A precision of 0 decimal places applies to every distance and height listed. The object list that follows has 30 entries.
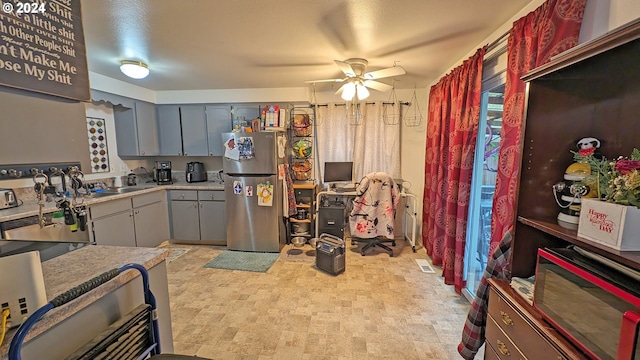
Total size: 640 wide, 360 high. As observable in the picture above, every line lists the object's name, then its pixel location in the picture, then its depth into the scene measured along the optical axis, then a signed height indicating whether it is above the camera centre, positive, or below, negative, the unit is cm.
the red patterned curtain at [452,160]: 220 -3
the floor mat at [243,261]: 313 -132
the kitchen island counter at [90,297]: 83 -54
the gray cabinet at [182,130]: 402 +46
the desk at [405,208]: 354 -77
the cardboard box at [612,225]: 79 -22
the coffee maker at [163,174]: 402 -24
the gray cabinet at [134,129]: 373 +44
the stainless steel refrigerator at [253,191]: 340 -44
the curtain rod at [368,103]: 387 +83
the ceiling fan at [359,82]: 250 +77
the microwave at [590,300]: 73 -49
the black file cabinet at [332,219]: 359 -87
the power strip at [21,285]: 71 -36
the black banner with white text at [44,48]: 81 +39
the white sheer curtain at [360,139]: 391 +28
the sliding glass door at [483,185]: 221 -26
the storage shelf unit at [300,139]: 399 +31
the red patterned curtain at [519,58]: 126 +55
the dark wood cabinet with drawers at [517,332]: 95 -74
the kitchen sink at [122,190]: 337 -41
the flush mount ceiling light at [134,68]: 259 +92
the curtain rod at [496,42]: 176 +84
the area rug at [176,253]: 335 -131
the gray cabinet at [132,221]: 288 -78
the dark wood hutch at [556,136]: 95 +9
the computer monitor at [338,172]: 389 -21
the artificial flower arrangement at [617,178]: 82 -8
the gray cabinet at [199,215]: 379 -84
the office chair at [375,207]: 332 -64
